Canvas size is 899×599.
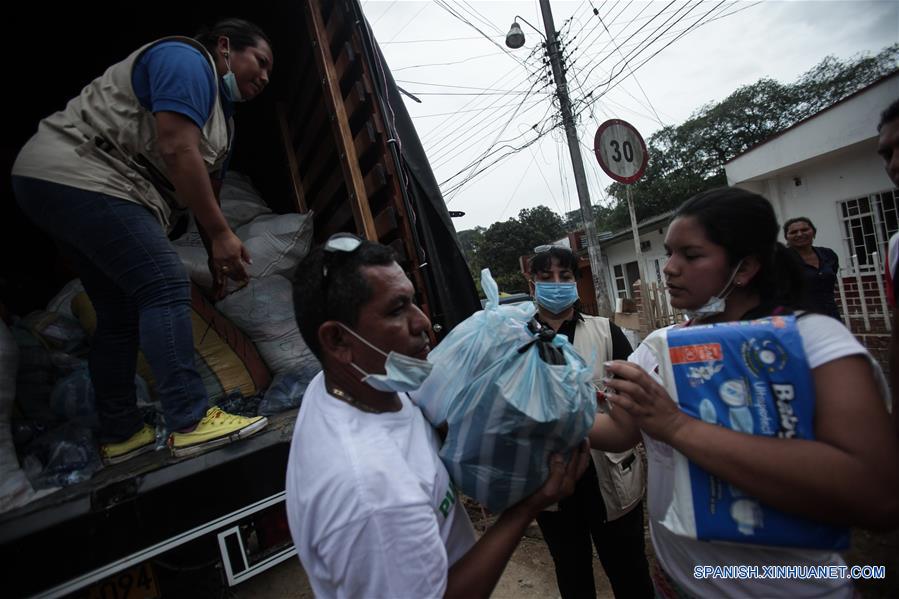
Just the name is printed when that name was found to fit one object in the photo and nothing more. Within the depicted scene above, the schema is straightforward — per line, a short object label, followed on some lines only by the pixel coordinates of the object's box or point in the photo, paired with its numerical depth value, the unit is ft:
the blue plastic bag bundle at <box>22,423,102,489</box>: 4.66
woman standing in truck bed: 4.59
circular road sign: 15.30
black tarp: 7.27
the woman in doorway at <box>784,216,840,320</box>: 10.87
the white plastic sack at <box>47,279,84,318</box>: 7.30
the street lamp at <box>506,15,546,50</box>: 27.91
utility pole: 25.14
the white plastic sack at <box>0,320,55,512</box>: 4.10
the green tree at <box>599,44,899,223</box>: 75.36
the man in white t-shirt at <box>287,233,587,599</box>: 2.35
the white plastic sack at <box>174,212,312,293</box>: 7.76
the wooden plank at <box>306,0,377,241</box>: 7.74
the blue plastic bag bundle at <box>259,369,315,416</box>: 6.84
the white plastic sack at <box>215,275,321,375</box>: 7.97
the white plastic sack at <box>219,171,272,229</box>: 9.11
